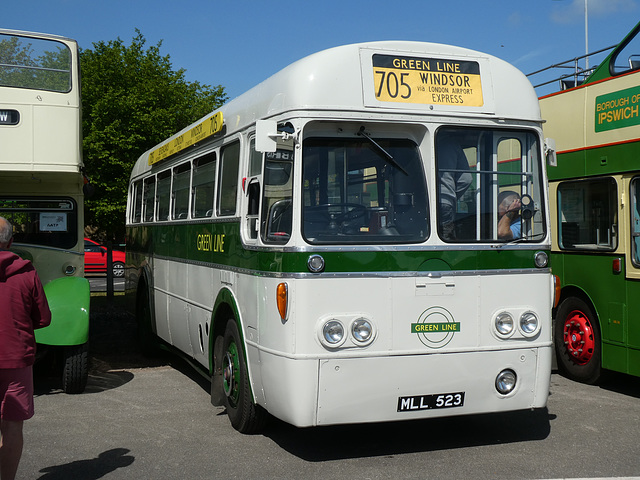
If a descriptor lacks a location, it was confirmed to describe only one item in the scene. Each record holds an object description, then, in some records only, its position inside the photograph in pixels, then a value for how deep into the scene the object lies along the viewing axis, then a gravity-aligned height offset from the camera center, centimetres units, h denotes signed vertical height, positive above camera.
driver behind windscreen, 605 +18
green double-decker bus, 809 +26
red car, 2775 -74
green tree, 1959 +326
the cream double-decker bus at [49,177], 821 +71
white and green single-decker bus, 557 -2
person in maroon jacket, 464 -67
